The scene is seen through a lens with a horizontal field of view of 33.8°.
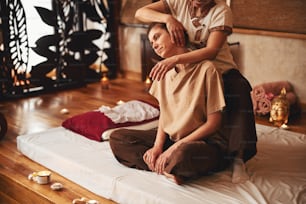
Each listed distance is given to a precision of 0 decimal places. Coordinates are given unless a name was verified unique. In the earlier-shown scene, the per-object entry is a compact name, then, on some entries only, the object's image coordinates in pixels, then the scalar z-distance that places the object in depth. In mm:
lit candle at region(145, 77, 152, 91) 4738
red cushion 3164
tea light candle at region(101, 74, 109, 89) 4832
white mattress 2292
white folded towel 3359
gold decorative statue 3533
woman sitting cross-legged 2355
